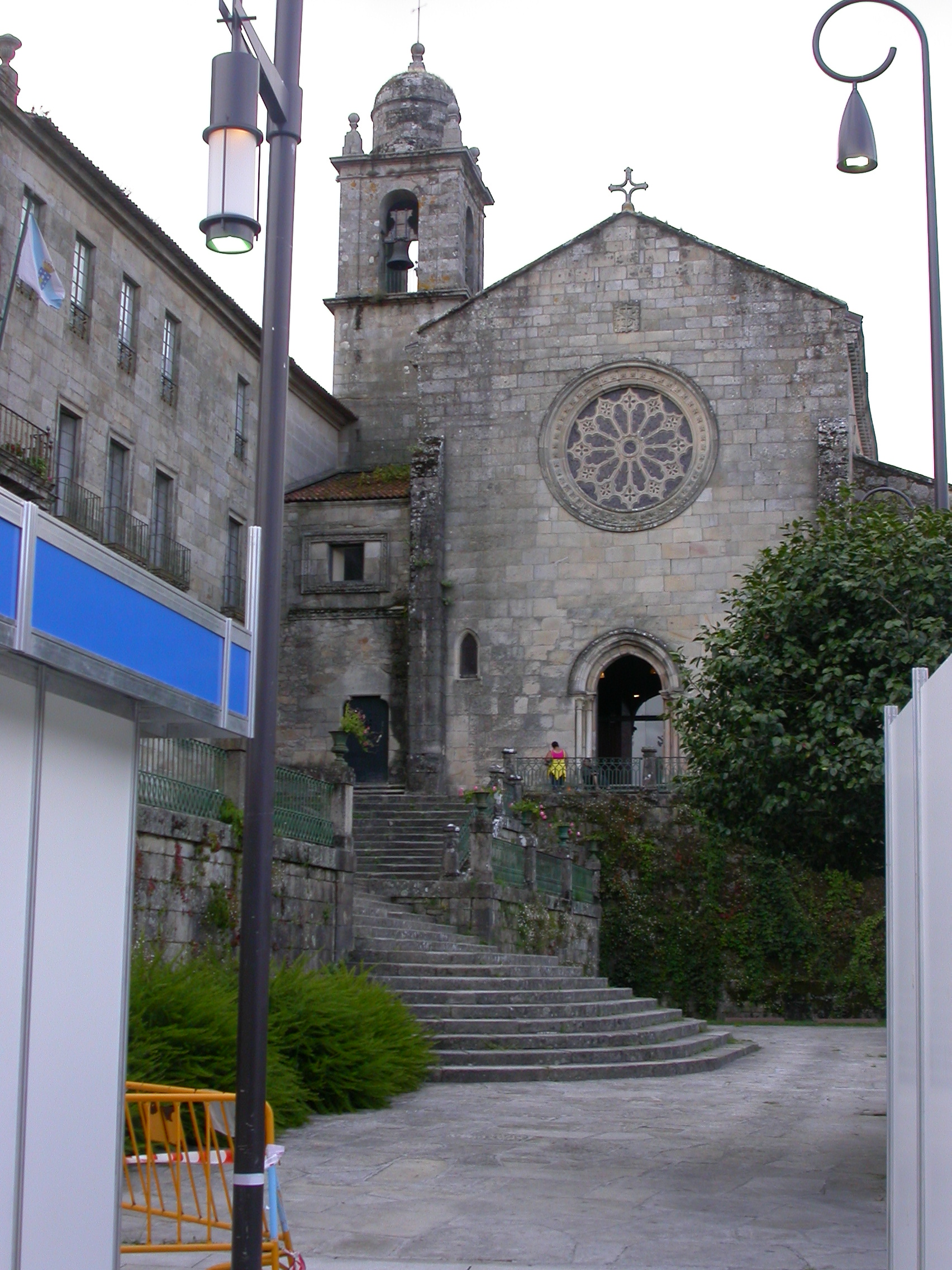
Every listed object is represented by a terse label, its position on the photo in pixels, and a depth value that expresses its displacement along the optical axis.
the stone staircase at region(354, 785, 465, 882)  25.12
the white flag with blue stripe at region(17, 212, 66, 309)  13.13
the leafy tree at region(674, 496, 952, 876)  11.09
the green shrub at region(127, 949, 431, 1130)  11.49
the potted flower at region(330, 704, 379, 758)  30.72
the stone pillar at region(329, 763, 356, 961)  19.30
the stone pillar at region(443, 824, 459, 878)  22.55
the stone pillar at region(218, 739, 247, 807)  17.17
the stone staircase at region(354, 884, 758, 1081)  17.11
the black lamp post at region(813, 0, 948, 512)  13.40
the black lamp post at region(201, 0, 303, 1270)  6.28
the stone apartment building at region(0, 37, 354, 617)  23.83
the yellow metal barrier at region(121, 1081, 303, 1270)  6.88
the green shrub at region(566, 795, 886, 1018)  28.12
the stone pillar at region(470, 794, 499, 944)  22.17
